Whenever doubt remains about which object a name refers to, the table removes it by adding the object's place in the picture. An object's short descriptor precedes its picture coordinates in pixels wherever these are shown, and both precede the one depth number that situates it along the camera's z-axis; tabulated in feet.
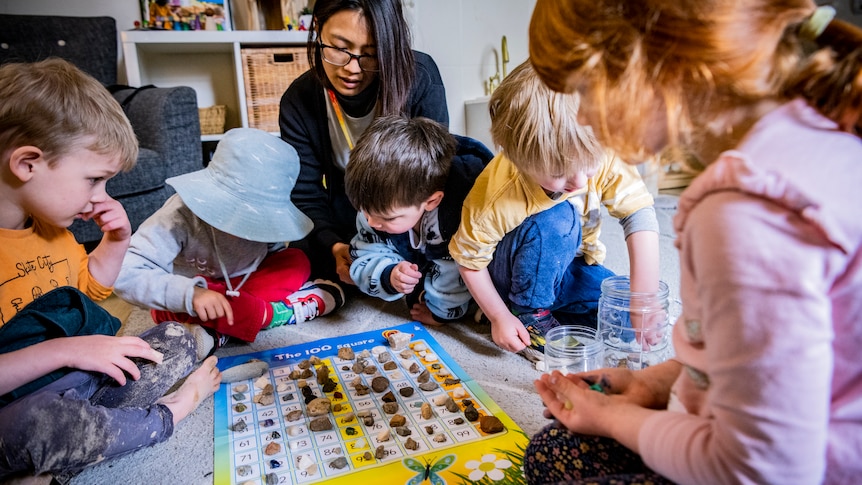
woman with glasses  4.40
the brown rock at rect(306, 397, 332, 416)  3.15
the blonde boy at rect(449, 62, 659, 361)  3.65
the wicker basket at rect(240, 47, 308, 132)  7.23
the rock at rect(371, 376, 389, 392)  3.40
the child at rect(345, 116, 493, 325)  3.83
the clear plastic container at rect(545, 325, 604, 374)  3.48
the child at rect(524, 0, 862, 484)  1.29
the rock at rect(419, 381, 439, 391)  3.41
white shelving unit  7.07
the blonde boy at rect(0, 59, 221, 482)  2.63
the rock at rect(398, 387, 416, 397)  3.35
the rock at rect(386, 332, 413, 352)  3.95
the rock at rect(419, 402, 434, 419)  3.11
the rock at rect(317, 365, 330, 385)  3.51
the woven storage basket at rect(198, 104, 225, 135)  7.59
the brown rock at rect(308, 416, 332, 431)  3.03
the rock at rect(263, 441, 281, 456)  2.88
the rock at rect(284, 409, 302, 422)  3.14
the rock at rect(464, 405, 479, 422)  3.07
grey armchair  5.88
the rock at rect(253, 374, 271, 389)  3.52
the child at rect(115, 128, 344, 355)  3.99
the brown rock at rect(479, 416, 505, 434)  2.95
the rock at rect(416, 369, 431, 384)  3.47
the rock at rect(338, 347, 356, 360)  3.82
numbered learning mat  2.73
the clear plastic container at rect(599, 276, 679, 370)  3.59
